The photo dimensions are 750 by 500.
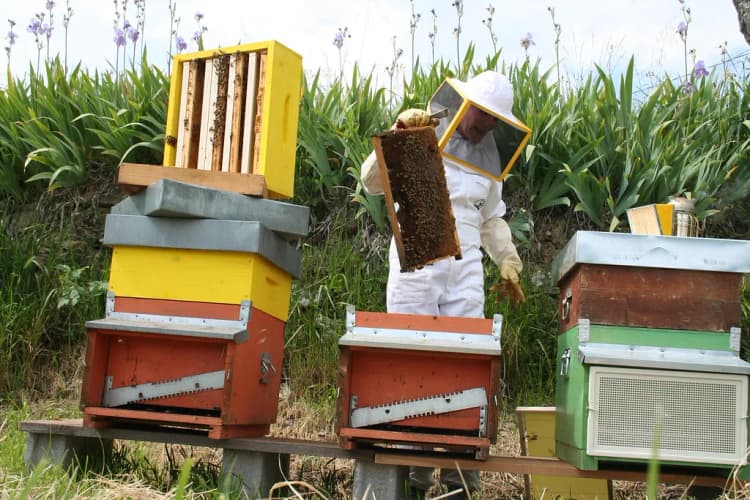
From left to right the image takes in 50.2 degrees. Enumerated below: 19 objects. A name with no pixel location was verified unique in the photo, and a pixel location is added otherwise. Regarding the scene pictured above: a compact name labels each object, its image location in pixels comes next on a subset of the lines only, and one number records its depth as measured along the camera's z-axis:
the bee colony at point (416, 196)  2.79
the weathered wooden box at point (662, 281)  2.58
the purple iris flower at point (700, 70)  5.49
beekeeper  3.22
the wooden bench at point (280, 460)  2.62
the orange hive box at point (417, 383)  2.59
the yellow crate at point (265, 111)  3.04
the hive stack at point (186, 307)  2.74
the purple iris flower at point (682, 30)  5.84
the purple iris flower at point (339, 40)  6.26
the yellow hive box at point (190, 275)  2.78
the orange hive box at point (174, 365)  2.70
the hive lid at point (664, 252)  2.58
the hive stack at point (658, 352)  2.50
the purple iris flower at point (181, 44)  6.11
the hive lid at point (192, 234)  2.77
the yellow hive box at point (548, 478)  3.17
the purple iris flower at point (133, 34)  6.07
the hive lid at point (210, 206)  2.79
